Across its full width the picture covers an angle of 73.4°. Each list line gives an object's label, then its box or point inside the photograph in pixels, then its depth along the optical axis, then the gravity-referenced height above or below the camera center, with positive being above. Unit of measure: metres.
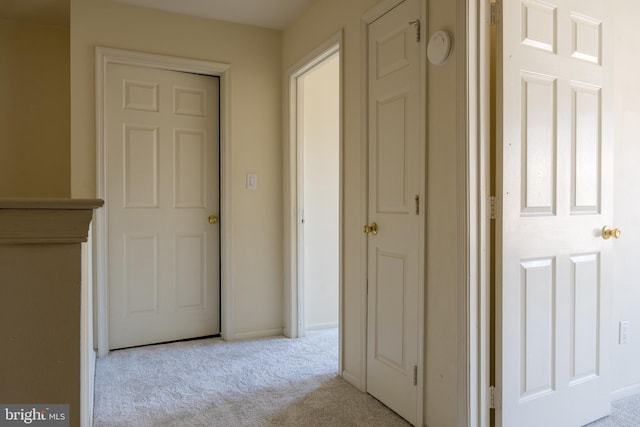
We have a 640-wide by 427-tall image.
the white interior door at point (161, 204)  2.95 +0.02
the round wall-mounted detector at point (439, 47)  1.72 +0.65
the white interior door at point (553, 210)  1.71 -0.01
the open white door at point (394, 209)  1.95 -0.01
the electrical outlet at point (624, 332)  2.16 -0.63
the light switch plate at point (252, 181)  3.23 +0.19
